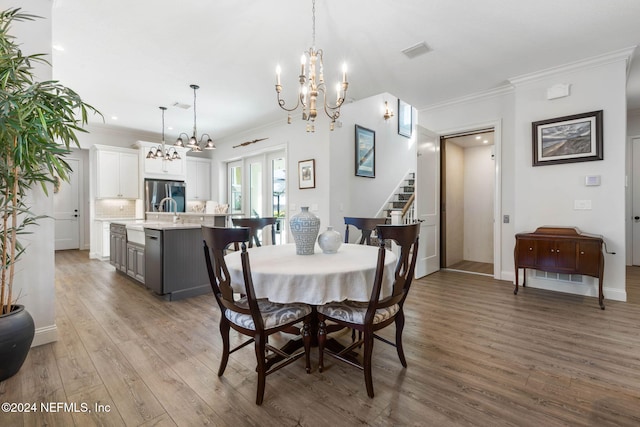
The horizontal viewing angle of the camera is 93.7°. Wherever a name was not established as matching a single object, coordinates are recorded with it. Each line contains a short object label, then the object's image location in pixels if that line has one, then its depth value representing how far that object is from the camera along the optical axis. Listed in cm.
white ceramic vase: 216
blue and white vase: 208
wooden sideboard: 315
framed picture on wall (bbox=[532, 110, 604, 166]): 341
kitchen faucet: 698
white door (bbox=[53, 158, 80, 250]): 707
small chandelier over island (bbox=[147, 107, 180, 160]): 531
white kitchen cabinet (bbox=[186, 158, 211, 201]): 787
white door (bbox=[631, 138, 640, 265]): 515
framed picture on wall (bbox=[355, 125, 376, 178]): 541
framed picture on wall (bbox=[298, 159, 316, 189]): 515
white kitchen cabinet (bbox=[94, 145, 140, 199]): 632
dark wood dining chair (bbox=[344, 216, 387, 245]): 276
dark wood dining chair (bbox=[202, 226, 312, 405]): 163
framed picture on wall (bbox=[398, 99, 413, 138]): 667
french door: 630
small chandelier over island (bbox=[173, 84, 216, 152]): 435
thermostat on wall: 341
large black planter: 178
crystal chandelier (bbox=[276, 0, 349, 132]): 207
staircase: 553
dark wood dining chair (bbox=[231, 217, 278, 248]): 278
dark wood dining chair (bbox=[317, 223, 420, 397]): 169
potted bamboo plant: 172
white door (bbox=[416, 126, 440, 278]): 447
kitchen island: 345
